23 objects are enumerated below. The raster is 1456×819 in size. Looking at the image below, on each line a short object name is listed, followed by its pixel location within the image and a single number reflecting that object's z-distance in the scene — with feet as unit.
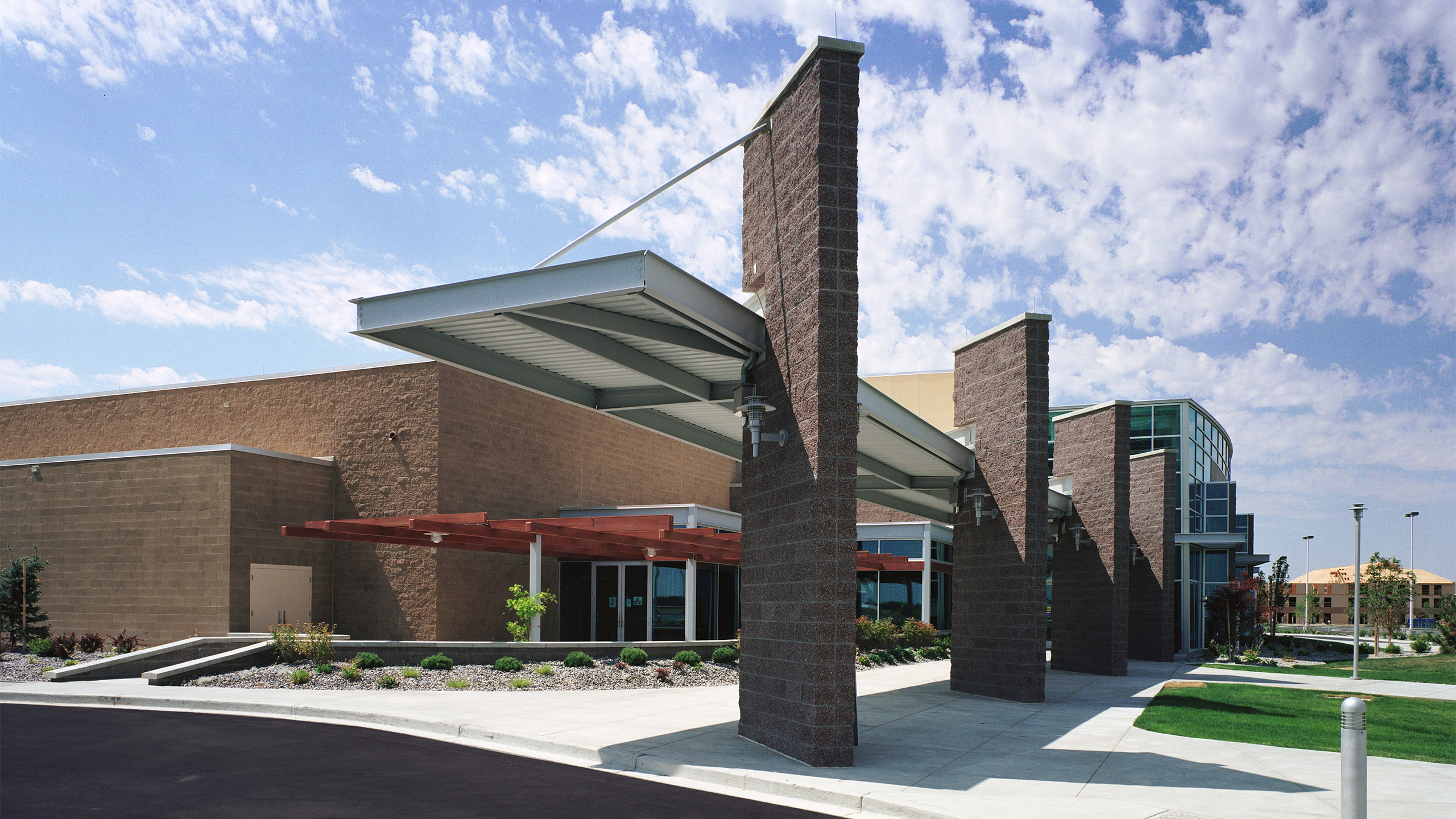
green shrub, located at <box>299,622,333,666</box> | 61.77
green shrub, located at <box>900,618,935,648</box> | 98.63
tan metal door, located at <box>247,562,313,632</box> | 79.20
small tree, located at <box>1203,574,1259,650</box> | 114.32
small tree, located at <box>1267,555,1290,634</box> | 152.56
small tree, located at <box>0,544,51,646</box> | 77.36
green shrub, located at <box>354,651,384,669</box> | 60.49
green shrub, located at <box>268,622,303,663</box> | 62.03
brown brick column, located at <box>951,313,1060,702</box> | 58.08
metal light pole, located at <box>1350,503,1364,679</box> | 82.49
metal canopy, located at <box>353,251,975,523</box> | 33.91
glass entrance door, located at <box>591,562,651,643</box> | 89.97
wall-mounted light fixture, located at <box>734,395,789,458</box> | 38.52
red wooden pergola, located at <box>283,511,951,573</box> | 66.39
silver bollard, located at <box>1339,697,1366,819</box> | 21.81
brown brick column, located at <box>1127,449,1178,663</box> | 98.48
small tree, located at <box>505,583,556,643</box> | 70.44
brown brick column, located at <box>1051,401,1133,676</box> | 81.71
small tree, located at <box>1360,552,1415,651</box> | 136.05
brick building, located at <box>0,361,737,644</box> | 78.95
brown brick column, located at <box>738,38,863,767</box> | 34.37
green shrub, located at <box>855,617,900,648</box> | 89.86
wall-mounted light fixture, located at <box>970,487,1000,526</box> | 60.85
